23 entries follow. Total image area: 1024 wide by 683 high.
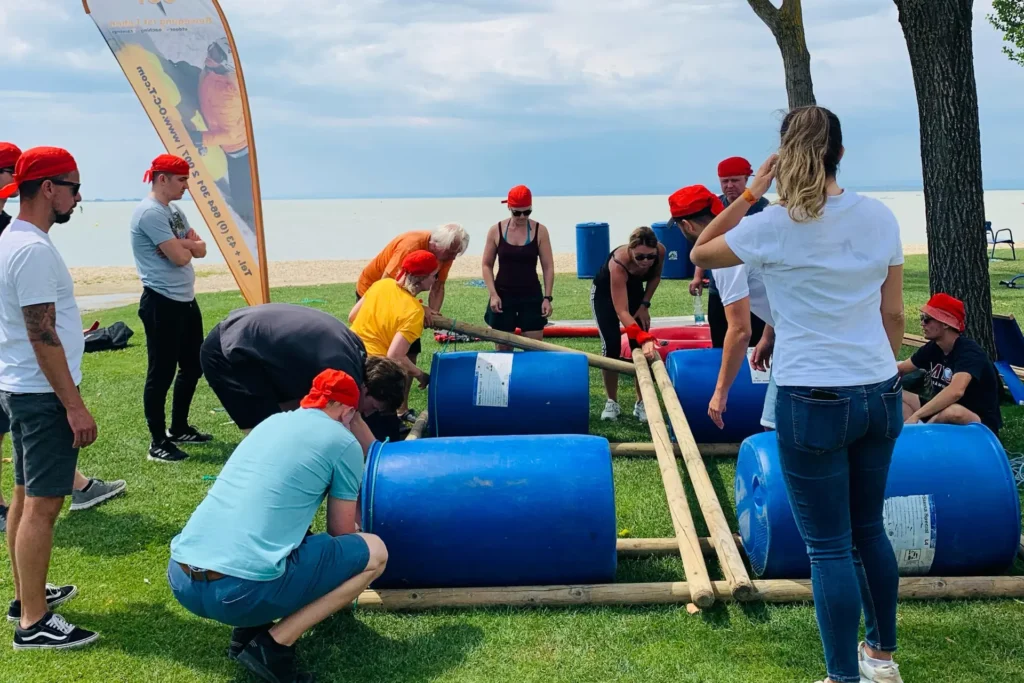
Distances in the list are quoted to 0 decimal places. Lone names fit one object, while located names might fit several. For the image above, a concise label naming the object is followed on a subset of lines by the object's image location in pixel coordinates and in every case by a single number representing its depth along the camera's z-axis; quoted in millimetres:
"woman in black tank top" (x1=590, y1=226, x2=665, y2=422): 6711
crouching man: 3191
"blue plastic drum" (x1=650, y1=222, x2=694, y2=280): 17500
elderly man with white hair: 6207
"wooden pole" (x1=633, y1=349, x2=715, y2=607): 3758
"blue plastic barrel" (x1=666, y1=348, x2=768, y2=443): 6125
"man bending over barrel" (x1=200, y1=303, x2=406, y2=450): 4379
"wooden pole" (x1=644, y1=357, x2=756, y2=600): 3850
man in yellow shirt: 5430
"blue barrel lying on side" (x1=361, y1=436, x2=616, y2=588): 3932
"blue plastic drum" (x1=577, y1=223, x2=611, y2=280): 18469
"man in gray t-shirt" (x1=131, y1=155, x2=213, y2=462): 6270
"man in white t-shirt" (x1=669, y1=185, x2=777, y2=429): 4312
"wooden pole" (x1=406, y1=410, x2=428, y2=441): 6323
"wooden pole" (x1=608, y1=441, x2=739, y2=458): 6223
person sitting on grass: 5105
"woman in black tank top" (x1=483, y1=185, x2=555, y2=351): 7418
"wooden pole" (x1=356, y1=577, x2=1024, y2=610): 3900
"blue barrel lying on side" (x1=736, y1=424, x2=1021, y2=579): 3914
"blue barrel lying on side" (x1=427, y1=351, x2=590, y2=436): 6258
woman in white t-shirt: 2717
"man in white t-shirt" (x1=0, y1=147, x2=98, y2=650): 3602
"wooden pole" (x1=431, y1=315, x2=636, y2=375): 6711
